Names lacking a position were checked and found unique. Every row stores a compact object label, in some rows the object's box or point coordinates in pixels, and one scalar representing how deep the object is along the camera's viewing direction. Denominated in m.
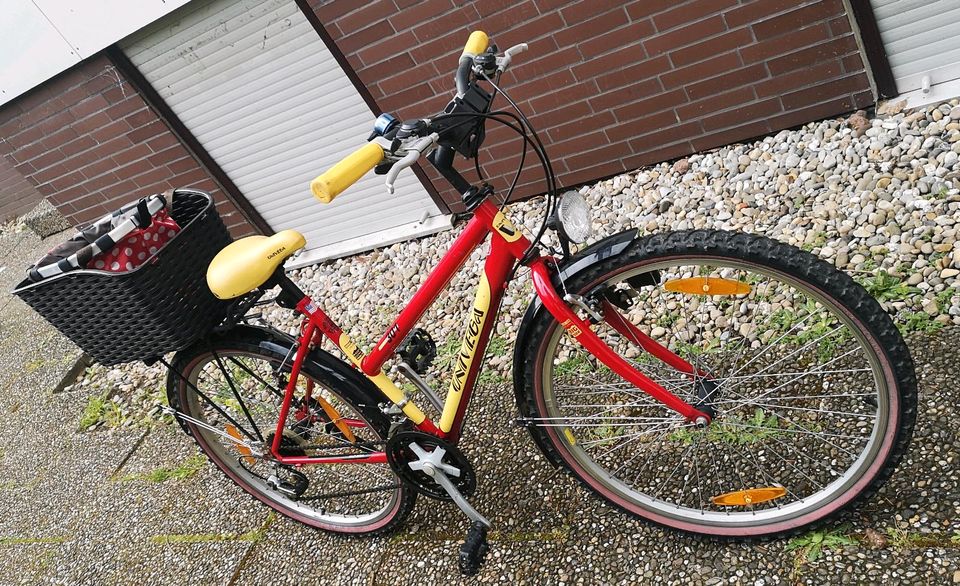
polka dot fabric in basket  2.20
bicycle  1.79
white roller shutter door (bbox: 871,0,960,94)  3.23
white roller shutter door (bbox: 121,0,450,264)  4.09
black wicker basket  2.14
